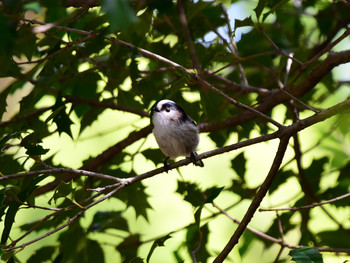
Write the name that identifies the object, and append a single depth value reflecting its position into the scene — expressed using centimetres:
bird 450
